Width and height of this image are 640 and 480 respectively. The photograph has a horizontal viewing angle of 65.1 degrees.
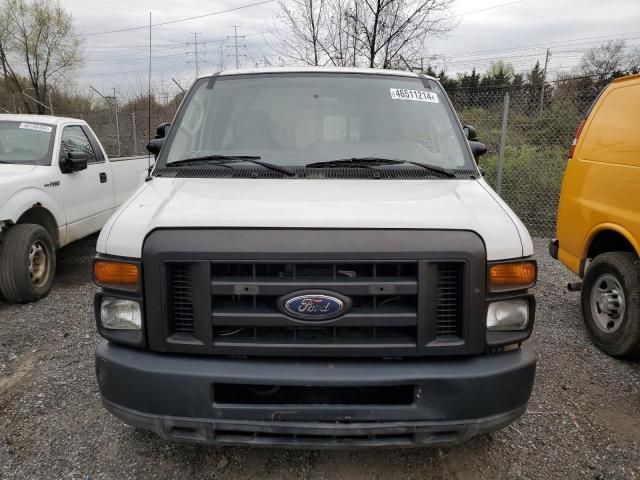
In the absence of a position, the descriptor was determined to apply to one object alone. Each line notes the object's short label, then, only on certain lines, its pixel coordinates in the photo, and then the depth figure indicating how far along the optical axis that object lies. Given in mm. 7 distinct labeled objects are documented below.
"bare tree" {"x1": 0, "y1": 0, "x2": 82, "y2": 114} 28859
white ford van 2129
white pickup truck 4977
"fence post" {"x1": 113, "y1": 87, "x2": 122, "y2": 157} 15105
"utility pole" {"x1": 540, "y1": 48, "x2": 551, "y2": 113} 8766
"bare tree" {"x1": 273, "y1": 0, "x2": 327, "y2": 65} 11859
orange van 3783
